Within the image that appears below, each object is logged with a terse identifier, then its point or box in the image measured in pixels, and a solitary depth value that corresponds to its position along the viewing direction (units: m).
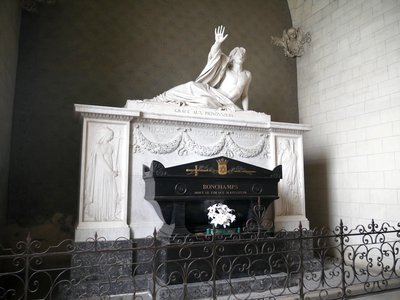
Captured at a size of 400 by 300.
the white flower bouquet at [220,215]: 4.15
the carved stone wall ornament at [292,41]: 7.60
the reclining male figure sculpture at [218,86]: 5.17
